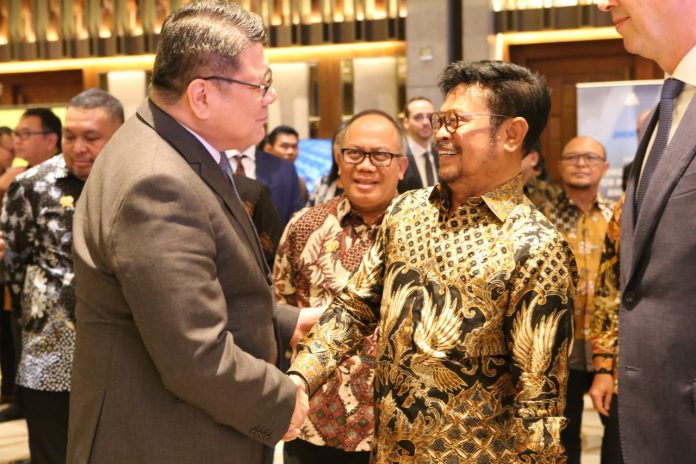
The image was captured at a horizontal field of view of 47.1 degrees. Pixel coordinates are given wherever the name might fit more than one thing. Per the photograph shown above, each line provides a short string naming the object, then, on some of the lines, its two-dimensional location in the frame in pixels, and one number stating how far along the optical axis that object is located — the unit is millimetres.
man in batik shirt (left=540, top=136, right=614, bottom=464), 3928
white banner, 6859
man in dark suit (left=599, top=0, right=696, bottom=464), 1616
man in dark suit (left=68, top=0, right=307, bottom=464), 1580
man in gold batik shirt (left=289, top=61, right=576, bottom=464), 1819
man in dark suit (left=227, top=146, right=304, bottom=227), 5316
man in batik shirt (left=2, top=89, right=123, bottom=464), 3096
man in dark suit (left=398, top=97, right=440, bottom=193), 5711
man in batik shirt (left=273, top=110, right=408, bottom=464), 2611
